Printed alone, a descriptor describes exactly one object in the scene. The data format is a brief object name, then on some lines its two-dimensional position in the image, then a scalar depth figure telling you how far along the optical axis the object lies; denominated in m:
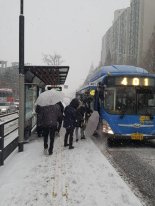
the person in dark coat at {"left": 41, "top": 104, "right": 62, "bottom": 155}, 9.28
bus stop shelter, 10.77
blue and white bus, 11.71
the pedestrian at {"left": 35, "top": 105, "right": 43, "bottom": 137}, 9.57
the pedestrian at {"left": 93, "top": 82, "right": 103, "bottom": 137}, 12.34
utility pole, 10.05
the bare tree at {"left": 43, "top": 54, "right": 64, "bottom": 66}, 63.47
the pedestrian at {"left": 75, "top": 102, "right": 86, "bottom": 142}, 12.79
